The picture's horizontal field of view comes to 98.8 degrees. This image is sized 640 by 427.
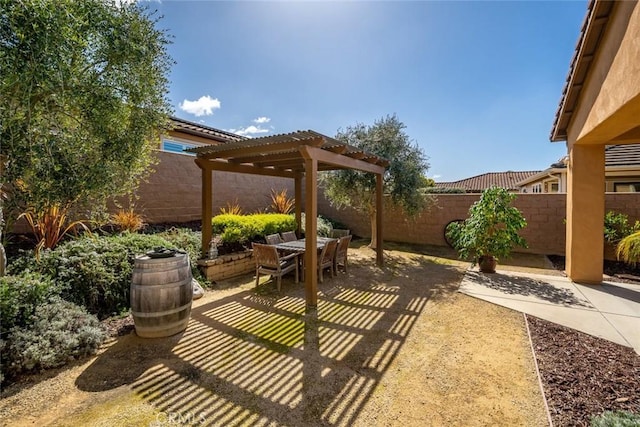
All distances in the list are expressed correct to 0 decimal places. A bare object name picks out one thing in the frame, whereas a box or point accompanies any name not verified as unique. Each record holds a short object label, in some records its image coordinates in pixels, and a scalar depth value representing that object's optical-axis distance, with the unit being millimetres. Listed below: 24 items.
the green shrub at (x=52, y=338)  2770
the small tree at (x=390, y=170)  8609
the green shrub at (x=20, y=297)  2859
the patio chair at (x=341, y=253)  6340
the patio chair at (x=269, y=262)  5336
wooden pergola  4730
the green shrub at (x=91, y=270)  3803
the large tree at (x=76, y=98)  2516
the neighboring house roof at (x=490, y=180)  23219
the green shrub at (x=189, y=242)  5832
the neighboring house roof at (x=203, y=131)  9390
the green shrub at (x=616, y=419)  1820
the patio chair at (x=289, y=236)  7477
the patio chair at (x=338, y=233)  9617
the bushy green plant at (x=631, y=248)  5906
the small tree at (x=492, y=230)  6383
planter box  5934
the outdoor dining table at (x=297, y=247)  6160
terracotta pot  6520
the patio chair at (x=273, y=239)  6781
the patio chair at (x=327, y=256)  5828
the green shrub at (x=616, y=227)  6773
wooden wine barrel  3449
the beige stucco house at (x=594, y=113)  3111
